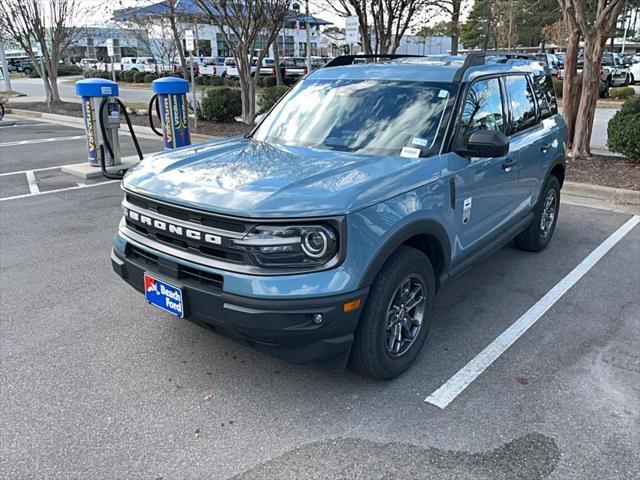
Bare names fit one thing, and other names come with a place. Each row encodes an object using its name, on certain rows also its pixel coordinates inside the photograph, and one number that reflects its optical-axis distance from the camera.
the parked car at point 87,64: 32.44
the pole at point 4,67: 25.82
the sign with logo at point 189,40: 11.93
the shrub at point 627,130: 8.27
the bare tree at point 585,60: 8.38
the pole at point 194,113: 13.47
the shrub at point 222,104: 13.89
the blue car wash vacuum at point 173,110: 9.85
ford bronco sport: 2.78
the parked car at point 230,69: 39.16
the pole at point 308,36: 13.37
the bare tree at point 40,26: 17.86
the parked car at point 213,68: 39.97
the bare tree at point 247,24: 11.93
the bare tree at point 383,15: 12.45
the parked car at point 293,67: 35.62
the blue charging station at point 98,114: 8.88
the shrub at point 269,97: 13.59
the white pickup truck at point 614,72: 27.16
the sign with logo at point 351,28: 11.14
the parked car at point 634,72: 29.06
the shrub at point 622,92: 22.04
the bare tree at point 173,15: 14.61
